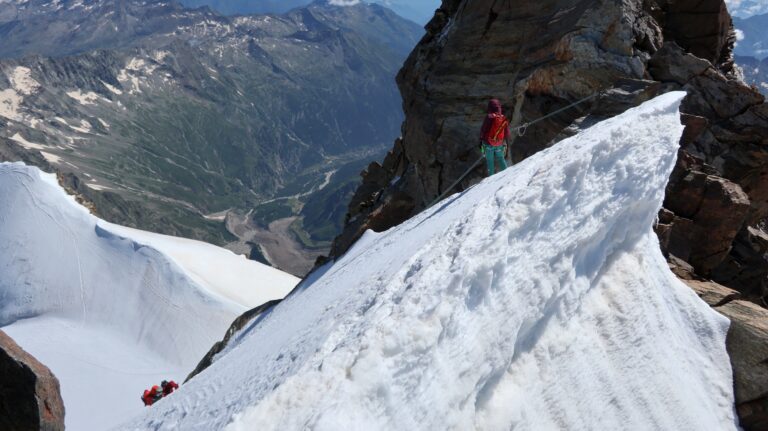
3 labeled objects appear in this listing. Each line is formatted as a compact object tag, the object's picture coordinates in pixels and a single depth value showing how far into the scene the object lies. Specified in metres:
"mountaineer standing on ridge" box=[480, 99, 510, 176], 17.52
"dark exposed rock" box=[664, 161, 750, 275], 18.94
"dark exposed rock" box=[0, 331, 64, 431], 14.88
